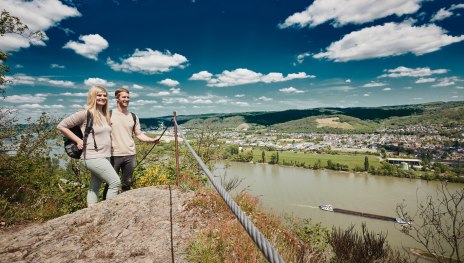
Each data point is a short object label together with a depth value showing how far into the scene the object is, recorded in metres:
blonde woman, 3.50
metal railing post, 4.65
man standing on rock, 4.22
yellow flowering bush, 6.36
